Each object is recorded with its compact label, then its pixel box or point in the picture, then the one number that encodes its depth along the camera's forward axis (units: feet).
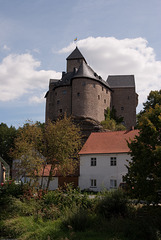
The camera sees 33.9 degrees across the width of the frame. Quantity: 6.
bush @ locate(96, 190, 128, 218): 48.55
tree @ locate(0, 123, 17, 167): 187.34
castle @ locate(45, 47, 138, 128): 185.06
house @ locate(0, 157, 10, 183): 119.36
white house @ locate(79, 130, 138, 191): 102.83
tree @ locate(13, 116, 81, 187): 70.59
